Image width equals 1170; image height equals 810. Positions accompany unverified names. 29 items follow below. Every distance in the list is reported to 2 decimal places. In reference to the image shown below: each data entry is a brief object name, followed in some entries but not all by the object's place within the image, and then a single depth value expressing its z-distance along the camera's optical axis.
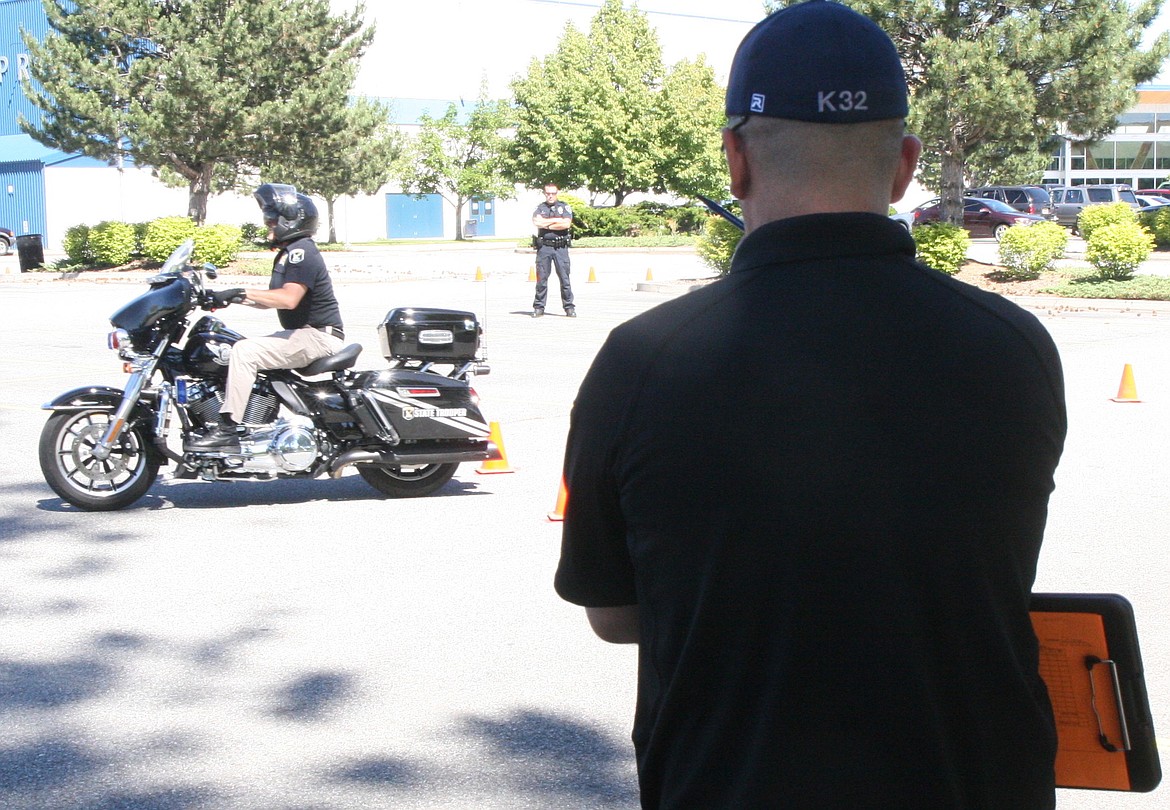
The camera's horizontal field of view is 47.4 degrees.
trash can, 34.28
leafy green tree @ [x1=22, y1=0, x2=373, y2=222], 32.50
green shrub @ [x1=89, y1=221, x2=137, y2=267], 33.31
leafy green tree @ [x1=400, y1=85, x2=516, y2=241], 58.41
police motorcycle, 7.75
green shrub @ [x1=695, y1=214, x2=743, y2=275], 24.76
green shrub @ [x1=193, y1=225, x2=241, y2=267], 31.73
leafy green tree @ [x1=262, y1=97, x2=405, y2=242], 36.28
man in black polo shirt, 1.59
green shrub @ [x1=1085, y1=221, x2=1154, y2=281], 22.88
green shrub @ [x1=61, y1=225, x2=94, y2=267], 33.78
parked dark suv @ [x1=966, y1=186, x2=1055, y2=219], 46.97
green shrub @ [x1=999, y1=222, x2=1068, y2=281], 23.81
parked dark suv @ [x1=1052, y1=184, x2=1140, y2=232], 48.19
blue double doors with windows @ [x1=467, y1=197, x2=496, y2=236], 67.25
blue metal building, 53.41
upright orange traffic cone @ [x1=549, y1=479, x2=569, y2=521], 7.71
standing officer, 19.45
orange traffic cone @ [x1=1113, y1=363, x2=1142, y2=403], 11.74
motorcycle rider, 7.75
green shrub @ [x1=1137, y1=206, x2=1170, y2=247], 34.91
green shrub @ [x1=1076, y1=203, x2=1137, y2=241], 24.52
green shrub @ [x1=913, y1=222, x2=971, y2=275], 23.55
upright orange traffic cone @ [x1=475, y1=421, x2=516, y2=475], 9.12
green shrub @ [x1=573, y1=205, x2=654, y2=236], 46.38
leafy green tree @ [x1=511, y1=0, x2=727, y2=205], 48.81
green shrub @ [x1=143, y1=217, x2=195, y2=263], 32.44
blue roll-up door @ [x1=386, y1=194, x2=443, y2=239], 66.69
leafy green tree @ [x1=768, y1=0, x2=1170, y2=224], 23.88
